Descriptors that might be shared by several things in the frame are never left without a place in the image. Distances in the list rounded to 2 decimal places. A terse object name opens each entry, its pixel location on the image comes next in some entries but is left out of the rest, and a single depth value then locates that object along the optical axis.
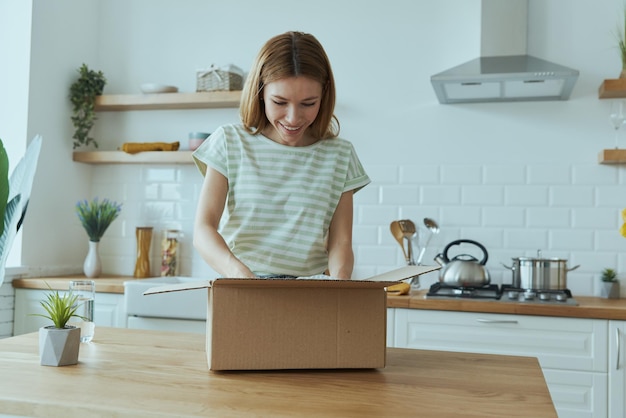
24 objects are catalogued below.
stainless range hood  3.16
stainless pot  3.11
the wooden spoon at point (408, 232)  3.51
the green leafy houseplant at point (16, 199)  2.86
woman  1.67
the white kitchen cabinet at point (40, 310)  3.39
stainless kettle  3.13
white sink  3.24
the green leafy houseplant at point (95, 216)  3.76
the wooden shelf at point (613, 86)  3.22
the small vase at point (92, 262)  3.76
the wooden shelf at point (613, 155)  3.18
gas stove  2.96
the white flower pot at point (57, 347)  1.43
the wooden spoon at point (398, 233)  3.52
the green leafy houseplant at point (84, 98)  3.93
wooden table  1.13
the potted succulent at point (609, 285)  3.25
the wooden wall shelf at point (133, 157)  3.78
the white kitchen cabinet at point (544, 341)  2.84
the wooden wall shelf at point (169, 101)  3.73
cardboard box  1.38
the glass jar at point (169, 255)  3.84
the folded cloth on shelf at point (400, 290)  3.10
